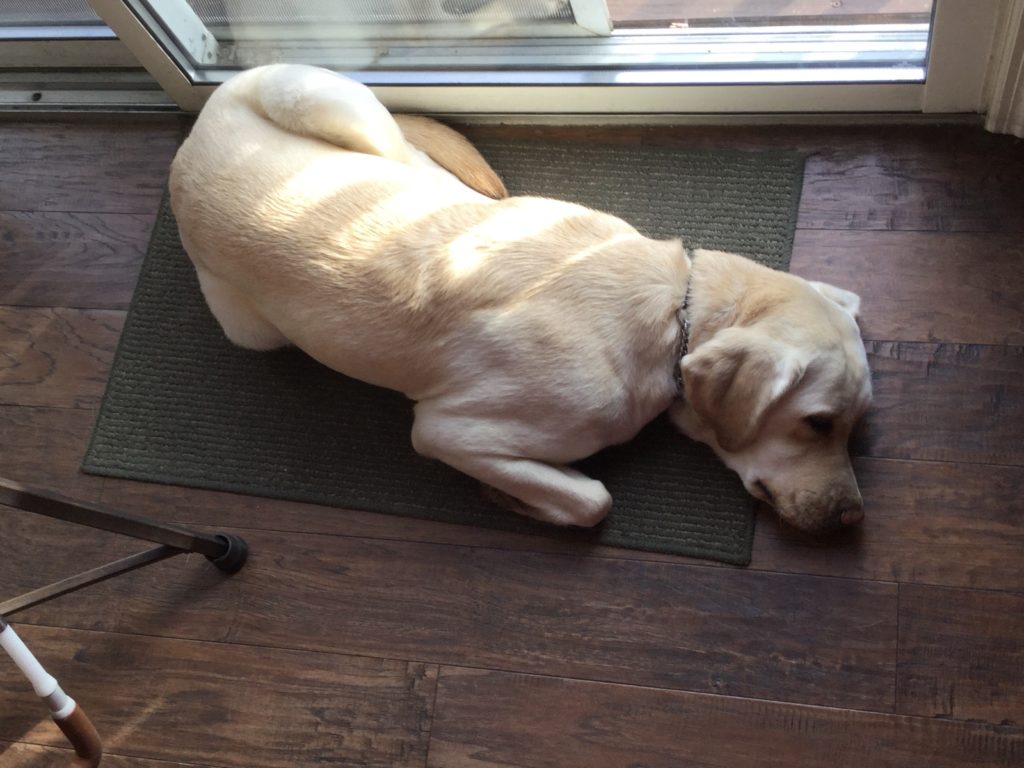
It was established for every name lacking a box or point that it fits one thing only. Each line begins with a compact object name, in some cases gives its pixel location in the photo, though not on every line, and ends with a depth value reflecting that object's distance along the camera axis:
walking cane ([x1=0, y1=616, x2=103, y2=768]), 1.36
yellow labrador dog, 1.84
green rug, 2.11
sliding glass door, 2.21
